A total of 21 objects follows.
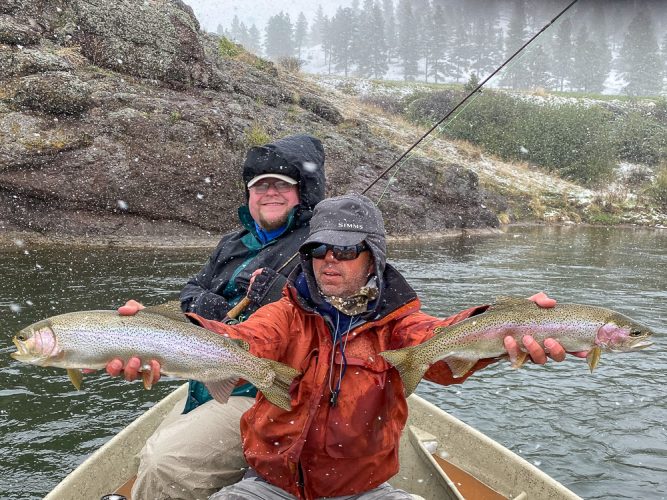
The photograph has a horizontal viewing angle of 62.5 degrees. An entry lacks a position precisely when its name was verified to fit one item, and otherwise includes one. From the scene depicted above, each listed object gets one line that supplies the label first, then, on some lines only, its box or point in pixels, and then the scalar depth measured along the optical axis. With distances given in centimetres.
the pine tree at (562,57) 10600
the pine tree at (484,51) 11525
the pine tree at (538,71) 9894
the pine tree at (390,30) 12088
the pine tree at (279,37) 13100
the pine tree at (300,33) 13425
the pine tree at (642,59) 10212
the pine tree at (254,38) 13706
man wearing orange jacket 303
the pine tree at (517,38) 10049
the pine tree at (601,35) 10488
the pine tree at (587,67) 10325
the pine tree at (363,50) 11250
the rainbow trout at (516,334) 290
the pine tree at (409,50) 11162
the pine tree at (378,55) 11162
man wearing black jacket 345
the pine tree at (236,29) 14225
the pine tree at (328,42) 12280
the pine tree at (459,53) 11425
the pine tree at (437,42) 11281
